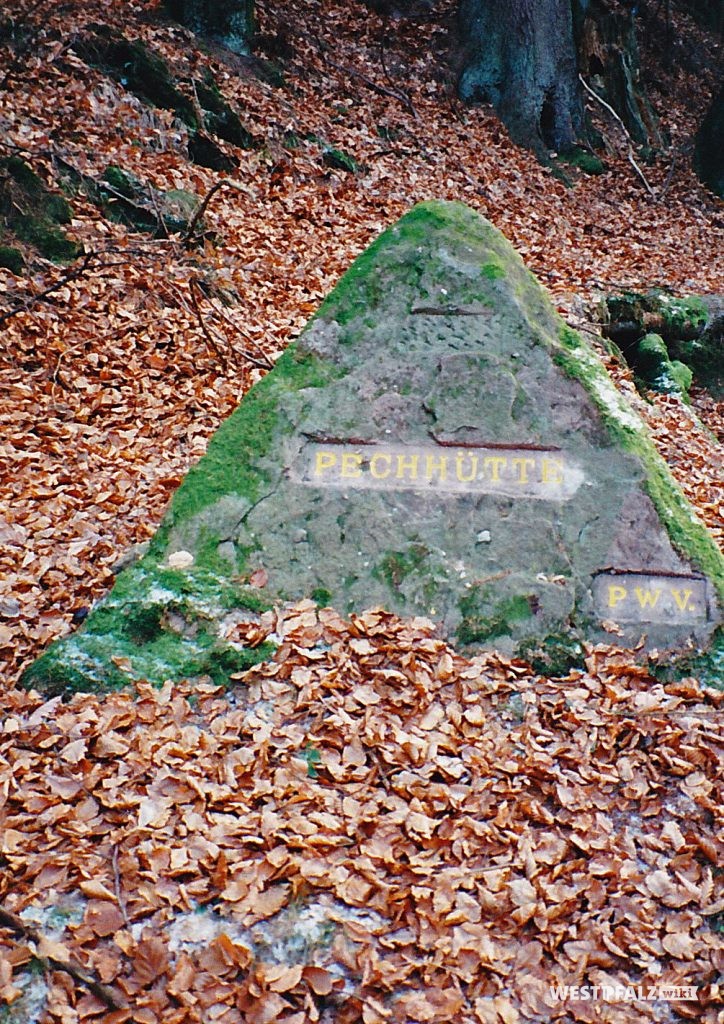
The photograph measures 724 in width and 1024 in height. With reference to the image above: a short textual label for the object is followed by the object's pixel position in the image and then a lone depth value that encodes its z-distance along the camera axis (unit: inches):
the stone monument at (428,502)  157.5
